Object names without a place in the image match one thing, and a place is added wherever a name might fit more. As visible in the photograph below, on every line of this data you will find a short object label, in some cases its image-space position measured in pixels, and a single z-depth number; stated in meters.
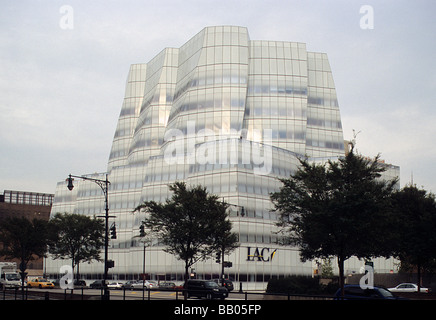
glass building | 93.94
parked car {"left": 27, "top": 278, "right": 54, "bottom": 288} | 80.56
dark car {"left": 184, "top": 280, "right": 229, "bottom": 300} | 48.06
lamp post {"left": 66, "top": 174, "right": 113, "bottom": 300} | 37.38
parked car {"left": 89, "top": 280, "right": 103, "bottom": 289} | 92.09
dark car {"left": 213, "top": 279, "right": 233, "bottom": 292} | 70.38
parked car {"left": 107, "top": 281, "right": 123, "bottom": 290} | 93.46
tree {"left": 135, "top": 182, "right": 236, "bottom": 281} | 55.28
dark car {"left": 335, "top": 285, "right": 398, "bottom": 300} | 34.83
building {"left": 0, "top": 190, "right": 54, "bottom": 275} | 173.62
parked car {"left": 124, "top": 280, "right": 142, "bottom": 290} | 87.47
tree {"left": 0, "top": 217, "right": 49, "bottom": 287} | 85.12
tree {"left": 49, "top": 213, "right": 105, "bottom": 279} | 91.69
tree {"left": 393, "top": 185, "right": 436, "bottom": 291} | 52.47
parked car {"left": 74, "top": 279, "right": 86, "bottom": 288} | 93.94
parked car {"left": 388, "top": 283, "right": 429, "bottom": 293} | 66.25
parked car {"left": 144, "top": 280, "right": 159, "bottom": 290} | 85.50
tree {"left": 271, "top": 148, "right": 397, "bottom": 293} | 41.97
